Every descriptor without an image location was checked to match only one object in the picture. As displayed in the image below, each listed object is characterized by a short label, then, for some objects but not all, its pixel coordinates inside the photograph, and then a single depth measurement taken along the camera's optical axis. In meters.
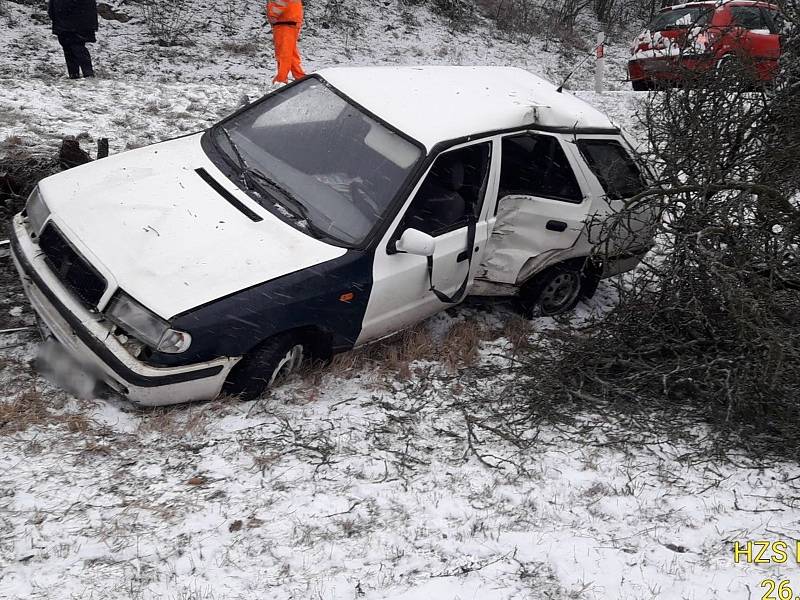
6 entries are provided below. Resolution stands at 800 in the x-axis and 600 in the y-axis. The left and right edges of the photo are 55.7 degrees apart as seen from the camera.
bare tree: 4.32
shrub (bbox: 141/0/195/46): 13.38
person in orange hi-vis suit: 9.96
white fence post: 12.70
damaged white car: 3.91
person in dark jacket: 9.78
